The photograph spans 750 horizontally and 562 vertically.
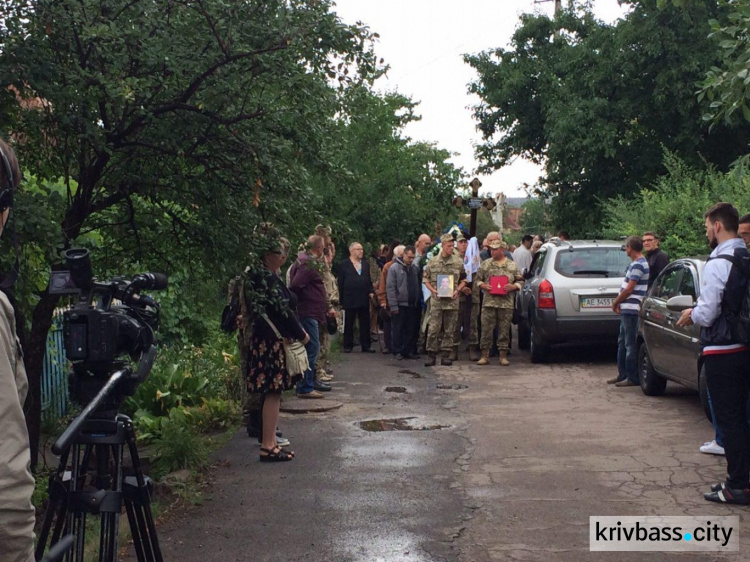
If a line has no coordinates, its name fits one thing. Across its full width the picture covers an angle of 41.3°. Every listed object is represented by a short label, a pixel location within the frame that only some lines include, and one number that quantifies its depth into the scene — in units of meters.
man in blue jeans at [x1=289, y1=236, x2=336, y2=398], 11.59
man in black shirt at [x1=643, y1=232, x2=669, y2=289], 12.74
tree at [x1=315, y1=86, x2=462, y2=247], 23.22
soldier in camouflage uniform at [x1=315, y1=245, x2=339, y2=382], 13.09
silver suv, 14.37
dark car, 9.65
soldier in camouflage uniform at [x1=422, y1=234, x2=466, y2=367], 15.30
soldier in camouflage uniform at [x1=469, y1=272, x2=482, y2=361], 16.19
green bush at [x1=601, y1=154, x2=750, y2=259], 14.71
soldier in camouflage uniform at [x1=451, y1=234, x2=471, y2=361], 16.00
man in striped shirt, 12.19
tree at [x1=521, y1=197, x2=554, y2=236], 76.26
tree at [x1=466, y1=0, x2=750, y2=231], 25.03
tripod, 3.59
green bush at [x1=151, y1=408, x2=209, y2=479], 7.71
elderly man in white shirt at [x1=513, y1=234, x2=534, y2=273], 21.77
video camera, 3.49
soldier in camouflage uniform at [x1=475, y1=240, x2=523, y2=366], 15.19
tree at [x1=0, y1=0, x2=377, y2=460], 5.89
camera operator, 2.33
